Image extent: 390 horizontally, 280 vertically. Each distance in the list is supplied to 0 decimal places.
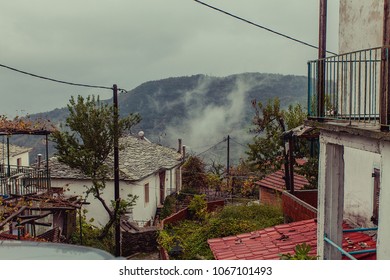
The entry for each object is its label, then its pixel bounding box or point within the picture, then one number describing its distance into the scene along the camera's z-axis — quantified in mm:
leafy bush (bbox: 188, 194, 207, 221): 15086
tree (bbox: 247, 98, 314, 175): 16578
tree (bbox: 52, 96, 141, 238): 11938
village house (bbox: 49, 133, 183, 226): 17719
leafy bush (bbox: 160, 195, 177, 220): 20172
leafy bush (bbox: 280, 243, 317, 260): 4996
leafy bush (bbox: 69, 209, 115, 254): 11845
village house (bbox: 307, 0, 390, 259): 4078
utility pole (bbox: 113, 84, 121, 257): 11945
